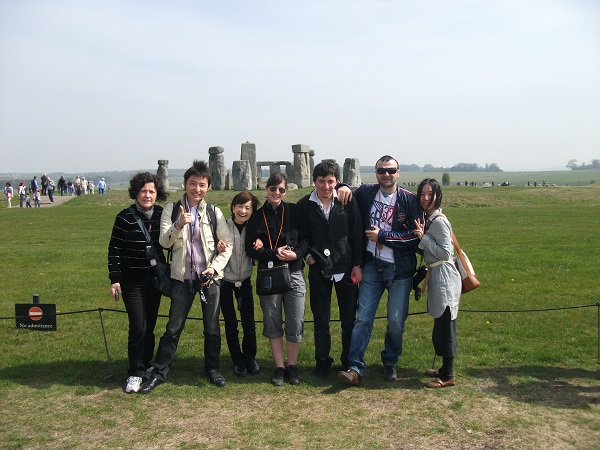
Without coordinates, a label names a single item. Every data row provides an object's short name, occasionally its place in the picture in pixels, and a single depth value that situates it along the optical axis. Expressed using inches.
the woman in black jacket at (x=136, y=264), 234.8
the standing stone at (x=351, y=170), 1359.5
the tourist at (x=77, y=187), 1535.6
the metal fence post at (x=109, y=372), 247.7
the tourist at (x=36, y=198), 1193.7
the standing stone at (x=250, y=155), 1442.1
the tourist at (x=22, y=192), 1195.9
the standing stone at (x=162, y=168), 1444.4
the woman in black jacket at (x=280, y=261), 240.1
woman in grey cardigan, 230.2
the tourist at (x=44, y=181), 1360.6
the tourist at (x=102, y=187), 1444.4
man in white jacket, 236.5
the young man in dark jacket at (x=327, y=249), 241.0
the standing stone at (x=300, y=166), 1428.4
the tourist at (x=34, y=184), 1228.7
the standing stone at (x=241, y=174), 1314.0
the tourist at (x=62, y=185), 1617.6
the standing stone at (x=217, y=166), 1366.9
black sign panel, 267.4
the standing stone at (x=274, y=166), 1540.1
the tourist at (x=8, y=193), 1198.3
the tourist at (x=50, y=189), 1296.6
